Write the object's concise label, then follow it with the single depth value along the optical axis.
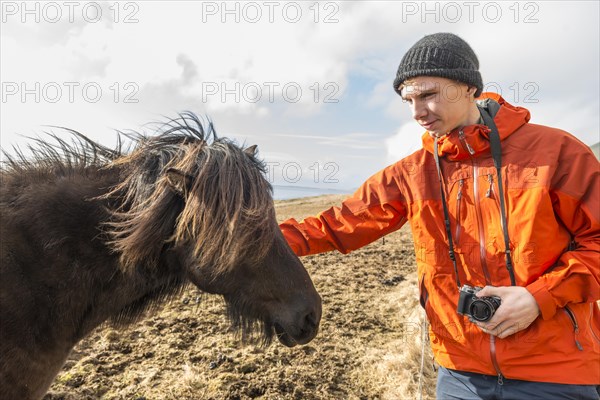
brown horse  2.31
